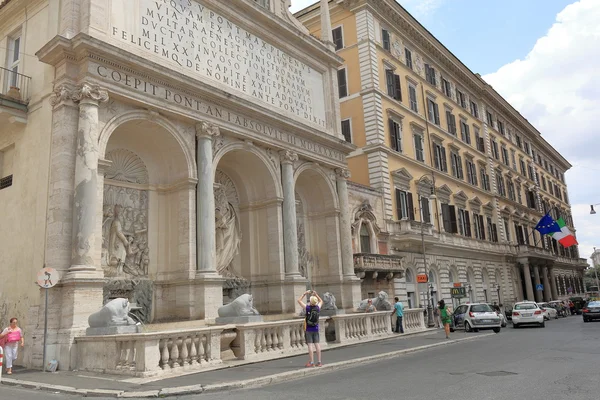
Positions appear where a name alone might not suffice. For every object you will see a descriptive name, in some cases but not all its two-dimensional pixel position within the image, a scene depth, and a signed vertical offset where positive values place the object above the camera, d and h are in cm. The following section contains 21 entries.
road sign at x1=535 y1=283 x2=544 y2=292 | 4869 +87
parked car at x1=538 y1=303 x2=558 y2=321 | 3532 -106
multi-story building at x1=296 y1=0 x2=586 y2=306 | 3200 +1038
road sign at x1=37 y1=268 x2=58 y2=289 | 1267 +111
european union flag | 4331 +578
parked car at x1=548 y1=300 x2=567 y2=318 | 3991 -96
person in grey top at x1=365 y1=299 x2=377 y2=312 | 2164 -8
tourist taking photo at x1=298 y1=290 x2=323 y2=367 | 1215 -38
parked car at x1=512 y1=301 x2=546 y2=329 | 2747 -92
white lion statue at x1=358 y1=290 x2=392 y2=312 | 2225 +6
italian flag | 4344 +476
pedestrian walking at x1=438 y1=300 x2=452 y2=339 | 1967 -61
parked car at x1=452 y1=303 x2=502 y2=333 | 2444 -87
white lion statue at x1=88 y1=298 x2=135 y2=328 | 1274 +12
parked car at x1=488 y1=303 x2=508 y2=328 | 2577 -71
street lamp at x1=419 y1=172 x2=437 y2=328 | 2836 -40
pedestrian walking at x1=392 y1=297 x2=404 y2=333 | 2154 -48
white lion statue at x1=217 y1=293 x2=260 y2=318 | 1581 +16
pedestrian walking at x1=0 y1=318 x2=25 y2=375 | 1245 -37
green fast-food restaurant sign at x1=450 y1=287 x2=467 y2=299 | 2991 +52
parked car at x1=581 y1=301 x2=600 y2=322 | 3030 -105
